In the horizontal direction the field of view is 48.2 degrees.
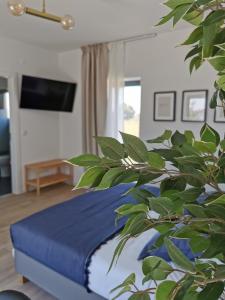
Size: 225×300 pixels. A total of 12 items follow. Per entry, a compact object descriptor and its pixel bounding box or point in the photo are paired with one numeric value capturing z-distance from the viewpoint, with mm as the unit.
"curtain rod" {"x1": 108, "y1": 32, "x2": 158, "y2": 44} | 3754
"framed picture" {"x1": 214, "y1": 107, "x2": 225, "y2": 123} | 3261
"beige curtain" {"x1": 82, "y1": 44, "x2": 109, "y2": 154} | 4227
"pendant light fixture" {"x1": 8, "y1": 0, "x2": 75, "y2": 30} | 1979
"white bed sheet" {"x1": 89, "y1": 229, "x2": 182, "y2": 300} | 1515
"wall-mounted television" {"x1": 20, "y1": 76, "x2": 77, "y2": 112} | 4227
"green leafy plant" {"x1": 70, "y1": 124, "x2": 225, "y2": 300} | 406
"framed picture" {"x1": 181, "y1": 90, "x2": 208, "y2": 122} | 3443
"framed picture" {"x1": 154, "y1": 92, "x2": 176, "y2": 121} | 3715
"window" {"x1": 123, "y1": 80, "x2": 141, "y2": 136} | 4223
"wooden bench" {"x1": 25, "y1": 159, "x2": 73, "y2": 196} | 4492
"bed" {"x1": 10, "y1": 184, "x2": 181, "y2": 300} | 1609
